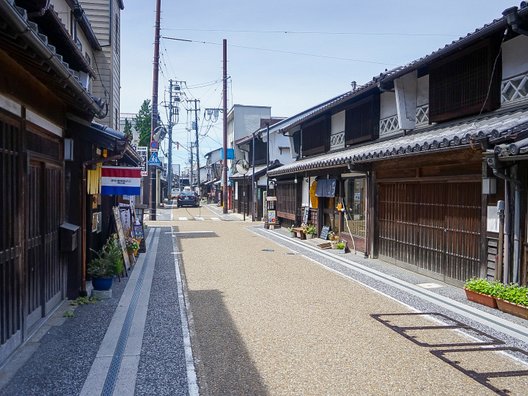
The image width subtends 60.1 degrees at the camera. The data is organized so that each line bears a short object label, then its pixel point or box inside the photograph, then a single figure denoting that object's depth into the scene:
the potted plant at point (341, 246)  15.58
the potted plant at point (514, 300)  7.20
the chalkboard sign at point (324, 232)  17.76
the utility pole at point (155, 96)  26.52
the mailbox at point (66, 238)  7.64
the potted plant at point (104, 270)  8.56
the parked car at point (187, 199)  47.62
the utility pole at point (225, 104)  34.50
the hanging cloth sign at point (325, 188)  16.70
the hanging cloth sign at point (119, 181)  10.58
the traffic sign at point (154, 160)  24.70
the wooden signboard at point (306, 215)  20.21
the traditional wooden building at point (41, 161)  4.88
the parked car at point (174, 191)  75.15
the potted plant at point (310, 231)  19.22
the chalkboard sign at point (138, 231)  14.60
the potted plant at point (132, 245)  12.21
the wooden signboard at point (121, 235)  10.97
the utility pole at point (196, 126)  52.84
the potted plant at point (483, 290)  7.83
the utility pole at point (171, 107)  44.09
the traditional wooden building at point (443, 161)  7.92
